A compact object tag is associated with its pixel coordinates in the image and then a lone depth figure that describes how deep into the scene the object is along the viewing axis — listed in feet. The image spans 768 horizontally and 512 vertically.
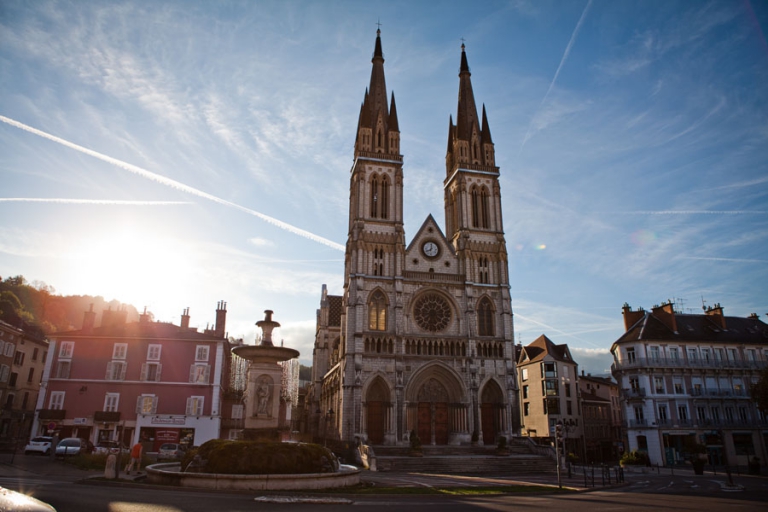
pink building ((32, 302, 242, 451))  130.82
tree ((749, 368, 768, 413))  118.42
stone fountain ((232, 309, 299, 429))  71.87
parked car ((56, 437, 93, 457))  94.84
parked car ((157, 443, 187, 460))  101.94
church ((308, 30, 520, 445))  150.30
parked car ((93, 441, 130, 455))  101.74
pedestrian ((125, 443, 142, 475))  66.31
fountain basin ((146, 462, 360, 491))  53.67
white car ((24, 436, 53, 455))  99.14
